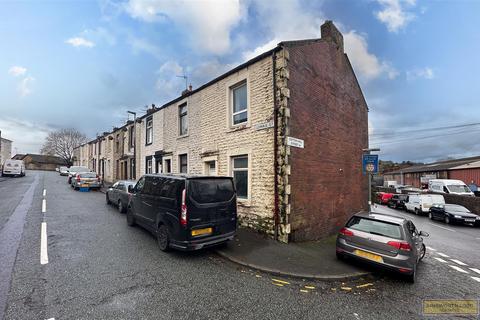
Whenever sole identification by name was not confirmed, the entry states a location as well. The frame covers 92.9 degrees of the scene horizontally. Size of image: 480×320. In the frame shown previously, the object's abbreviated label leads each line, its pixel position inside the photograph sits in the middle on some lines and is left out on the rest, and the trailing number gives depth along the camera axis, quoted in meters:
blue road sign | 8.55
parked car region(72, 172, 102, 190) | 18.52
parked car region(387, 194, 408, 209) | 24.97
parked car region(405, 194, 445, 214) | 20.54
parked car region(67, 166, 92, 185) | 27.90
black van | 5.57
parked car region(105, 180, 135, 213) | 10.41
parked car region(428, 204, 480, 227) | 16.08
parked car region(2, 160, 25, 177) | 30.58
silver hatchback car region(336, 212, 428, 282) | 5.21
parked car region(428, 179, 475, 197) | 23.14
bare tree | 61.56
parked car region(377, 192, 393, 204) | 28.77
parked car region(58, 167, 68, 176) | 39.48
